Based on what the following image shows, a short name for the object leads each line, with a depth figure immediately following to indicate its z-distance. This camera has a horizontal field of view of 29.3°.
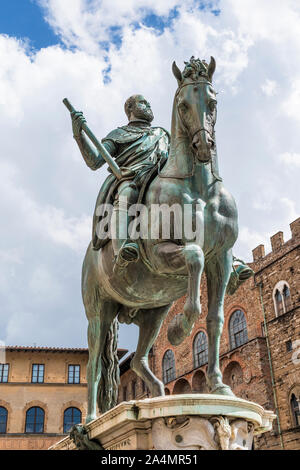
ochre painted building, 36.87
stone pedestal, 3.77
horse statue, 4.27
